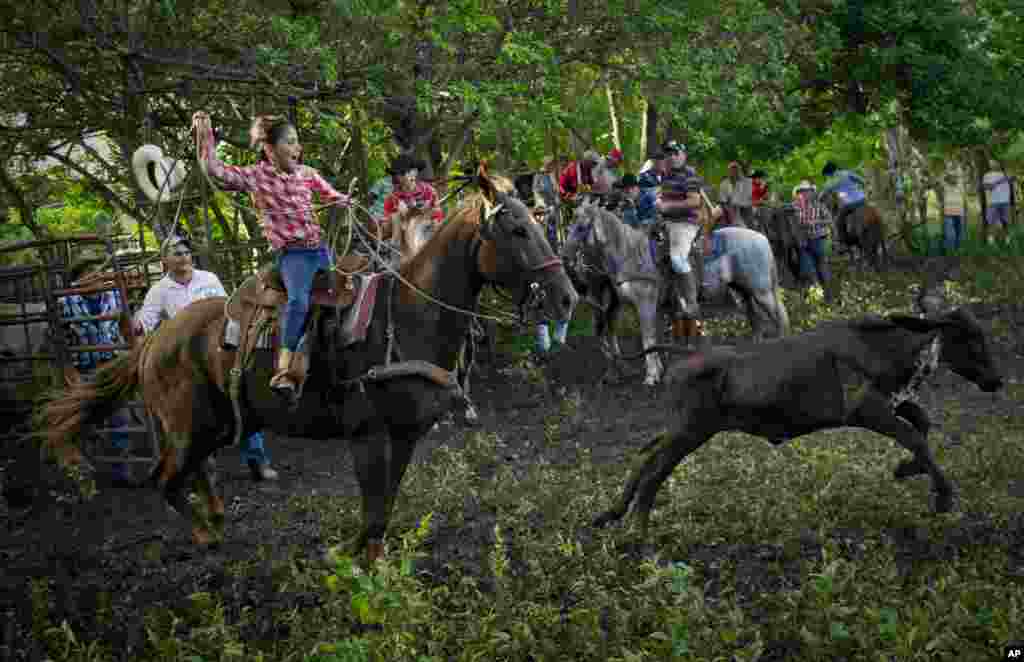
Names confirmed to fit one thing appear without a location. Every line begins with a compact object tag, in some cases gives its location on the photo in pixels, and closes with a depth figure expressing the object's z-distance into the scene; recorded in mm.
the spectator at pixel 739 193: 24922
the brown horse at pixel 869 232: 26578
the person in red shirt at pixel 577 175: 18984
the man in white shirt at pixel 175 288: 10648
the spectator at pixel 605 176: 18141
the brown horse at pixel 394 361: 7562
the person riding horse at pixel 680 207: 15695
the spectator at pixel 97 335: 12078
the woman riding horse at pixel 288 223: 7652
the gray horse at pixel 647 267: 15844
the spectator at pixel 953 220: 30695
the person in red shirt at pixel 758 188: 28564
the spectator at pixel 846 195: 27547
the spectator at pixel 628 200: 17859
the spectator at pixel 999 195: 31188
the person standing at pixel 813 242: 22547
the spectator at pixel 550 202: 16922
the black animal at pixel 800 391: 7715
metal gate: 11461
